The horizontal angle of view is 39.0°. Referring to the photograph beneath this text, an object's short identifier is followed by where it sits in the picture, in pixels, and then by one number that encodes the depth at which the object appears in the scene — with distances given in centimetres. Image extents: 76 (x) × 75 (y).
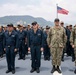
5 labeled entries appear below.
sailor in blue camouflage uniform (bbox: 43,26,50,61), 563
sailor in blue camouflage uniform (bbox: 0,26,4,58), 612
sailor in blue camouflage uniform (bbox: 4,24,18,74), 407
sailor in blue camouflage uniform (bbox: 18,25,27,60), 564
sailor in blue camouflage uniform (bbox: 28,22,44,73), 414
